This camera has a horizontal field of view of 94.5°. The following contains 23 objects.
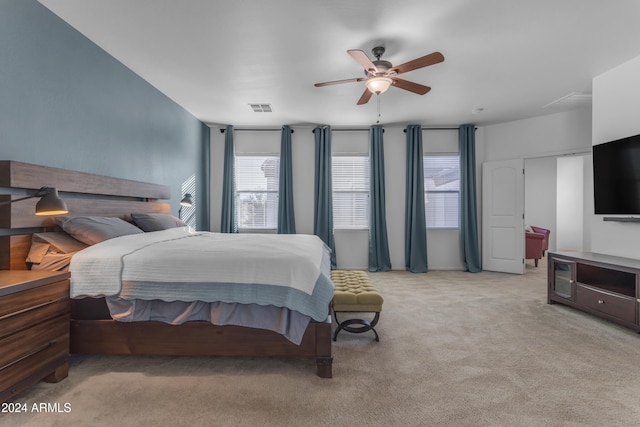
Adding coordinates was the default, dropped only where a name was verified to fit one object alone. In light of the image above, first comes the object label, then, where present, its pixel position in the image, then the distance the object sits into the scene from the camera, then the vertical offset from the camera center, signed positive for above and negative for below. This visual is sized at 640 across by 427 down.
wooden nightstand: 1.51 -0.65
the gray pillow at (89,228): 2.24 -0.12
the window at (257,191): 5.54 +0.43
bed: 1.94 -0.78
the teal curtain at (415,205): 5.31 +0.16
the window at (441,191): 5.52 +0.43
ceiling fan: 2.35 +1.24
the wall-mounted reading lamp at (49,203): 1.68 +0.06
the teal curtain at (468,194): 5.30 +0.36
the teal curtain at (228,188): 5.33 +0.47
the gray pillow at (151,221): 3.04 -0.08
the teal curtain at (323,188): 5.36 +0.47
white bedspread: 1.92 -0.42
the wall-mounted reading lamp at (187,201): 3.78 +0.16
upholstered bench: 2.39 -0.71
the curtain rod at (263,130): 5.49 +1.55
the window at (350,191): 5.56 +0.43
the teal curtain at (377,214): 5.34 +0.00
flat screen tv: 2.93 +0.39
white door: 5.07 -0.04
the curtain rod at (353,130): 5.52 +1.57
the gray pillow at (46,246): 2.06 -0.23
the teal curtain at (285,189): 5.35 +0.45
